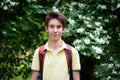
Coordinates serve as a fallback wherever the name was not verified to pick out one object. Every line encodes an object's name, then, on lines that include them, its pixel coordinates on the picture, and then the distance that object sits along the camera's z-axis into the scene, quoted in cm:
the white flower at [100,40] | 413
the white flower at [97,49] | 393
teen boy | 267
